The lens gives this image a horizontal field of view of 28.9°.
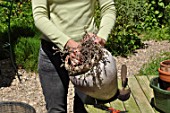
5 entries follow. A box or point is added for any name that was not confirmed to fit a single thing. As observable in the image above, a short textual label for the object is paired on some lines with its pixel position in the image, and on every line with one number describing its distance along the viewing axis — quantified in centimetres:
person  177
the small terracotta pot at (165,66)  256
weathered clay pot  177
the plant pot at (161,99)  252
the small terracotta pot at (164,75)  252
